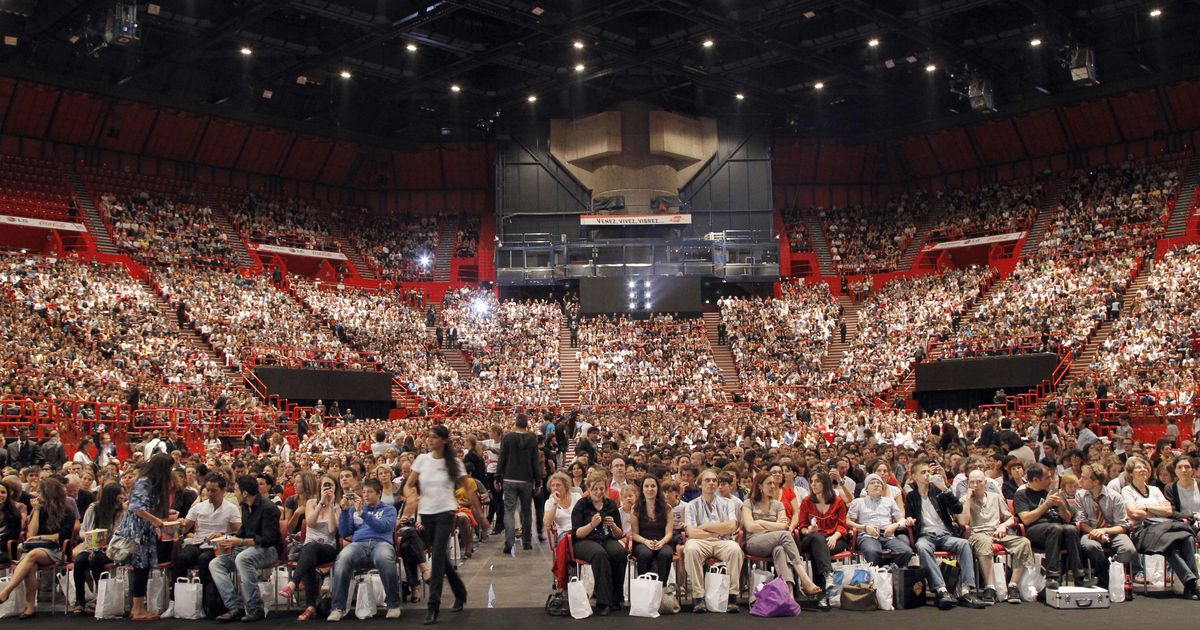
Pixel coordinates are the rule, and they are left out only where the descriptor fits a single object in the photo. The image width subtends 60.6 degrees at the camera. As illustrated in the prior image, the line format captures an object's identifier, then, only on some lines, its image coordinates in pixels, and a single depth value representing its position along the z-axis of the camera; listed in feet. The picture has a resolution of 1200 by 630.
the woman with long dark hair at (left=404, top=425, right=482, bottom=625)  30.66
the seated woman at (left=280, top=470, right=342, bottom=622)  30.94
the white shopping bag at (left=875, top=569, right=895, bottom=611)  31.12
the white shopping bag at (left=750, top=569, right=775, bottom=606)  31.94
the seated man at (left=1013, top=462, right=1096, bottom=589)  32.48
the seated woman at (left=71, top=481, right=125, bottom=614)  31.94
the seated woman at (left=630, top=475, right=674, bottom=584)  31.58
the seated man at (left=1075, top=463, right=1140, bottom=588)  32.68
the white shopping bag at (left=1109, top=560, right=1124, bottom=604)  31.50
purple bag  30.22
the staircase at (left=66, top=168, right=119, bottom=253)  110.11
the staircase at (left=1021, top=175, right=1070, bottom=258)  123.44
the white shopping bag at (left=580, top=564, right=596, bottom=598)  32.14
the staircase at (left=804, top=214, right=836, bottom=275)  142.41
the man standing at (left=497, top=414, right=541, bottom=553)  42.63
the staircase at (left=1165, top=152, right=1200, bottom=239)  109.29
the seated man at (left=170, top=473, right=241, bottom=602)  31.53
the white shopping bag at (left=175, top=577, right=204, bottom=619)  31.14
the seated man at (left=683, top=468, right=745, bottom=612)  31.63
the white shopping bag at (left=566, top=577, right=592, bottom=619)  30.30
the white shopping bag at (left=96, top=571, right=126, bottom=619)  31.24
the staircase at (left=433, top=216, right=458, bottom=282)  143.43
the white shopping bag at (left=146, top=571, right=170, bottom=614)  31.71
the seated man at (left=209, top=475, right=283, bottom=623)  30.68
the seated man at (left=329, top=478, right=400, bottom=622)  30.63
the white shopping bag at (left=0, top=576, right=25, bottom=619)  31.22
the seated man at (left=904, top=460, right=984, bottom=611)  31.68
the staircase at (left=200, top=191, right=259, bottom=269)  124.16
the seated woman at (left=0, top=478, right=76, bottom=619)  31.45
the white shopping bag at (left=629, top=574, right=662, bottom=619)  30.50
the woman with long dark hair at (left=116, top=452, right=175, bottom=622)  30.89
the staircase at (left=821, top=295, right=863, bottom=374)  118.81
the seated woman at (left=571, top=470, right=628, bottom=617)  31.12
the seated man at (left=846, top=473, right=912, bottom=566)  32.68
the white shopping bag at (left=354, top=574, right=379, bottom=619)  30.58
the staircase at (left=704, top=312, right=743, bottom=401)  112.27
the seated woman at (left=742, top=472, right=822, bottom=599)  31.68
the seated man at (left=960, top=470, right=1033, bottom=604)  32.27
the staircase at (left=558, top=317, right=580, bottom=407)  109.81
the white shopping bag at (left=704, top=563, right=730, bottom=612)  31.22
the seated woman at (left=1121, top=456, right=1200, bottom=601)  32.22
